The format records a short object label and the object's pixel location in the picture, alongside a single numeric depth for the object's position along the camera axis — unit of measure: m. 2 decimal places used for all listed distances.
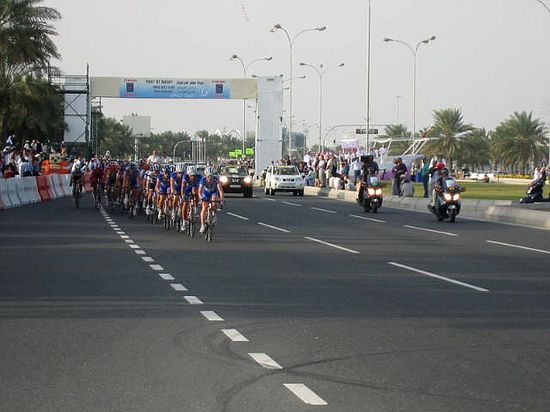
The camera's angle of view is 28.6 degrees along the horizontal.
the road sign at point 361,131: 70.75
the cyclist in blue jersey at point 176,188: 26.62
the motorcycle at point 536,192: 38.84
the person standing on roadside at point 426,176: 45.59
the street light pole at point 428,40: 72.19
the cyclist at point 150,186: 30.46
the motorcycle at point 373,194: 36.67
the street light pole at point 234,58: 93.81
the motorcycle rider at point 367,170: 36.75
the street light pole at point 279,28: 74.39
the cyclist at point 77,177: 37.38
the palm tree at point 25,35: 47.56
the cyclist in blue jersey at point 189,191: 24.98
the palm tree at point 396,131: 139.88
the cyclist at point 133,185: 32.50
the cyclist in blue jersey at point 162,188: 28.25
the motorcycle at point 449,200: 31.02
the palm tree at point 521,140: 102.25
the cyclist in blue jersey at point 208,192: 22.69
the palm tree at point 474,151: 110.44
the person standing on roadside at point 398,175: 45.91
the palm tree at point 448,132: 106.81
